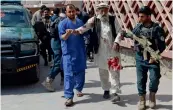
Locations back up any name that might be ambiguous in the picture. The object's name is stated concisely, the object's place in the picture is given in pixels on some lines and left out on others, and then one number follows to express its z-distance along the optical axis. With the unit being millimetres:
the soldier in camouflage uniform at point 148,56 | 4934
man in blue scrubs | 5469
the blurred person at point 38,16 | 9705
